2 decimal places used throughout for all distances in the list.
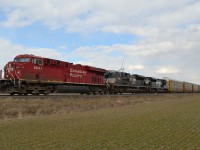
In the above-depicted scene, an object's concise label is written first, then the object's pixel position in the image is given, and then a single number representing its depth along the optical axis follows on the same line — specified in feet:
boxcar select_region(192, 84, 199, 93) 311.97
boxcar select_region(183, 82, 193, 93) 273.87
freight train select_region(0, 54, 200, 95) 84.84
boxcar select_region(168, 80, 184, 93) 232.53
